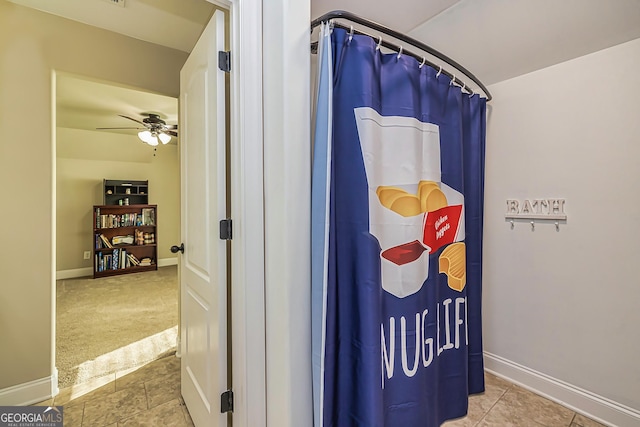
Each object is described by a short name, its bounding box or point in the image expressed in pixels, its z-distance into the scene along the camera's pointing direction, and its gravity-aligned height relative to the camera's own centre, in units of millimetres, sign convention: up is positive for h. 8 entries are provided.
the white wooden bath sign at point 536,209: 1665 +24
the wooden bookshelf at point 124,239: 4797 -448
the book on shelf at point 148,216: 5285 -24
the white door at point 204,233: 1246 -99
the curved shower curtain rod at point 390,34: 1090 +797
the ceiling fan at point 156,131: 3430 +1071
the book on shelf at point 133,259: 5104 -846
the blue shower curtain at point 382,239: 1087 -115
